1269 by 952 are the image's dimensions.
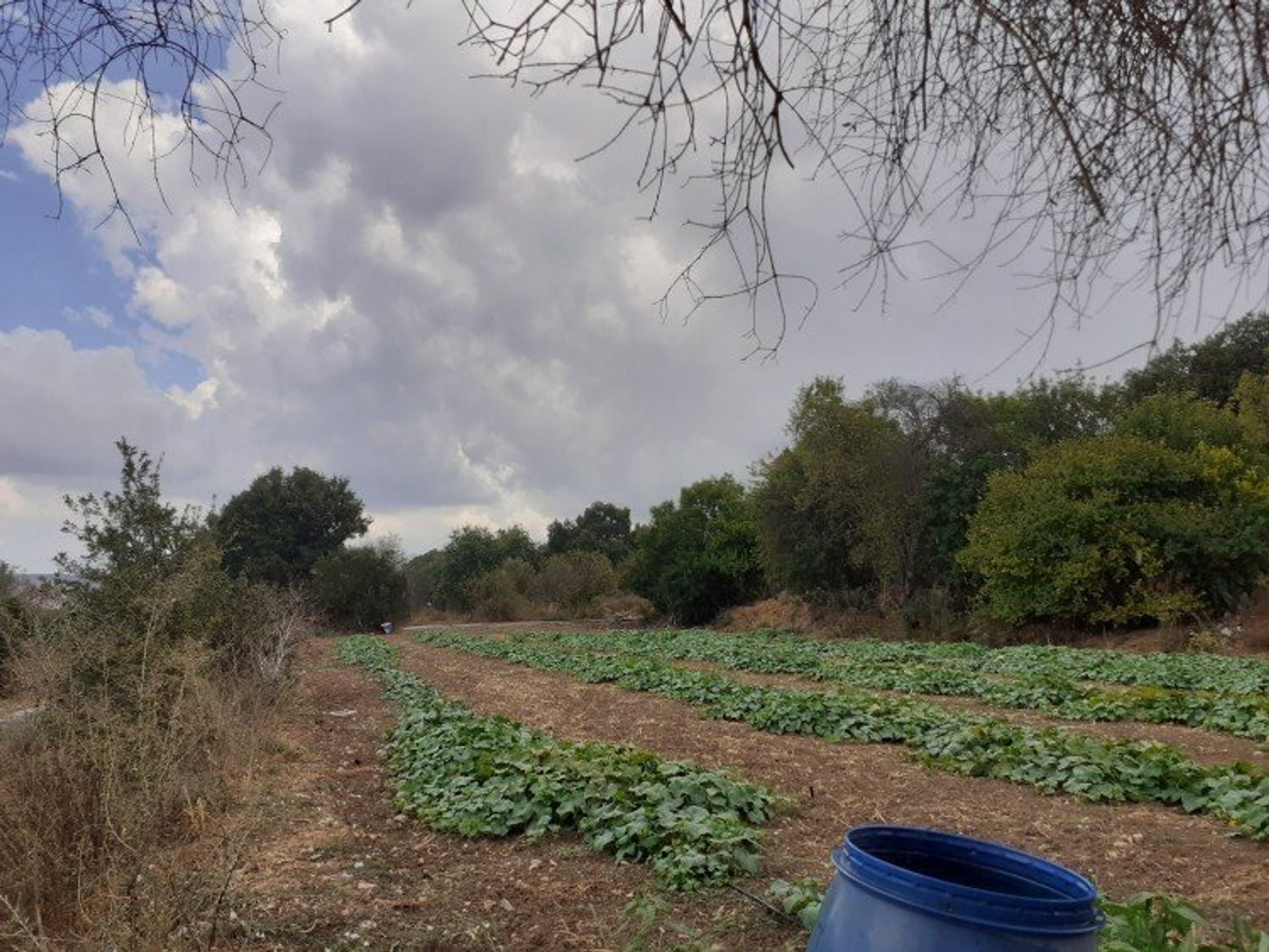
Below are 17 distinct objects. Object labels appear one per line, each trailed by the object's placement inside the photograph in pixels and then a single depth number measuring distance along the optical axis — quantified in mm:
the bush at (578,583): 51438
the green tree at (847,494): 29594
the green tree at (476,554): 66294
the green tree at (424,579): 66562
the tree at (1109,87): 2264
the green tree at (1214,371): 33625
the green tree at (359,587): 47188
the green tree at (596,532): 71062
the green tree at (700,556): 41062
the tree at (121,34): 2113
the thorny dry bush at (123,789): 4332
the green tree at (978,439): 28000
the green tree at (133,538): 10398
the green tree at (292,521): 52500
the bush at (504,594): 52375
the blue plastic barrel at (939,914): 2012
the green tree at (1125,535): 21578
